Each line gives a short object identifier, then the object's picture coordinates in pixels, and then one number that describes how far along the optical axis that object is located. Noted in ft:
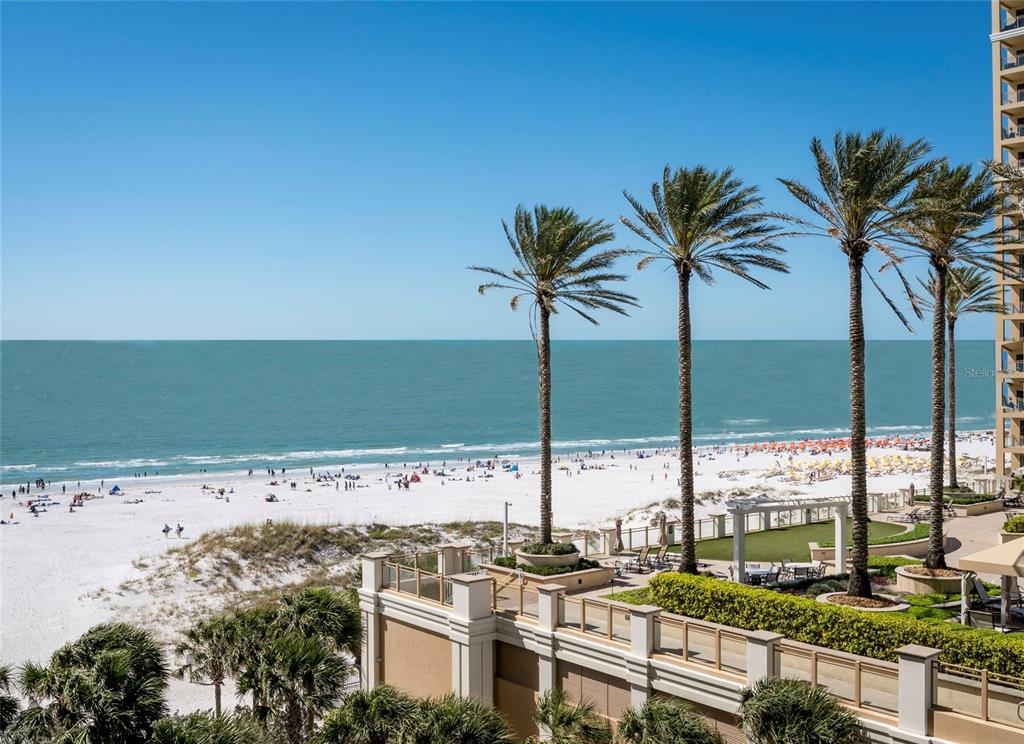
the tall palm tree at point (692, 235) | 77.00
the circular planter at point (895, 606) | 61.85
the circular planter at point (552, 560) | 76.13
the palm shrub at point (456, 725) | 43.39
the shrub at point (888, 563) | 78.54
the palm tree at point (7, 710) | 51.88
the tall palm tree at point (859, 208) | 68.28
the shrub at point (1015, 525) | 85.67
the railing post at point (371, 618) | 69.26
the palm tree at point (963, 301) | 126.93
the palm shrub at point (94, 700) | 44.70
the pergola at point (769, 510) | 71.05
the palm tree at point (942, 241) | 77.36
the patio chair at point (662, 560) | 81.30
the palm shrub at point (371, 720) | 44.55
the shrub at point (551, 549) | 76.95
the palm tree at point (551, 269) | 84.12
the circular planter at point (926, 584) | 70.18
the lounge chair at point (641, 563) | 80.43
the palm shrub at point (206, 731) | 43.32
